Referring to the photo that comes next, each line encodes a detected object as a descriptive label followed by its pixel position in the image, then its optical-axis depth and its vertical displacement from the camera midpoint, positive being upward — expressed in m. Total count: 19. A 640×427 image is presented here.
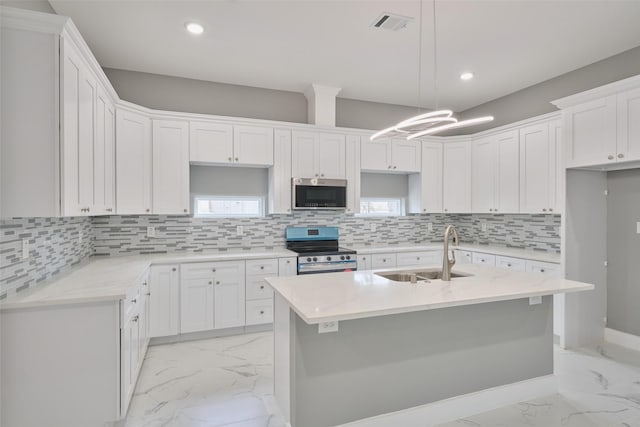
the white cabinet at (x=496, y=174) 4.36 +0.52
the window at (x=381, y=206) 5.20 +0.10
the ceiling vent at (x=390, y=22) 2.82 +1.61
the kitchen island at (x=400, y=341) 2.04 -0.86
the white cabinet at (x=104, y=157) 2.75 +0.48
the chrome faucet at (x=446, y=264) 2.53 -0.39
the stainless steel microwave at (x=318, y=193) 4.34 +0.24
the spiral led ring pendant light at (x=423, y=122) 2.24 +0.62
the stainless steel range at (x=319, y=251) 4.09 -0.48
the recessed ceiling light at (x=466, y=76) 4.07 +1.64
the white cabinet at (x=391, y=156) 4.75 +0.80
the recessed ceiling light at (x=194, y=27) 3.02 +1.64
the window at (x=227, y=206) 4.36 +0.08
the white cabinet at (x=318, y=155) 4.39 +0.75
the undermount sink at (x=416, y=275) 2.83 -0.52
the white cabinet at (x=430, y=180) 5.05 +0.48
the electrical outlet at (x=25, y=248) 2.21 -0.23
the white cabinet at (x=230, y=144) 4.00 +0.81
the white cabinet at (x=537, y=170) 3.89 +0.50
